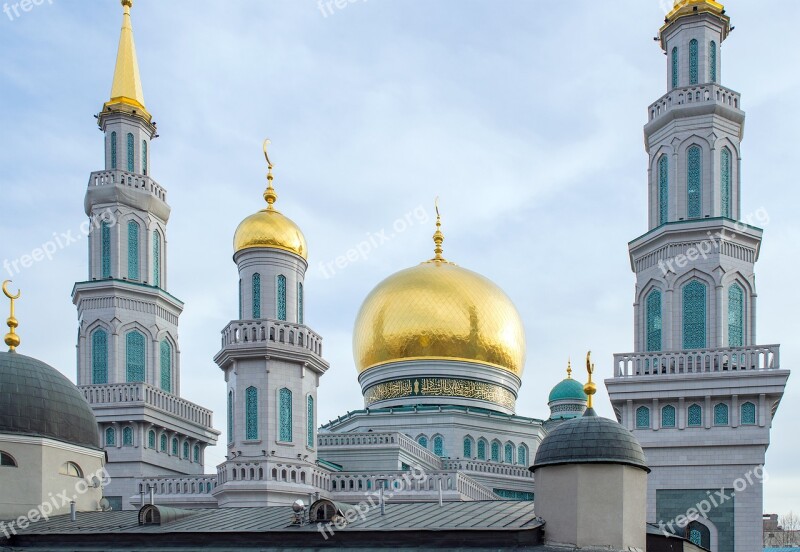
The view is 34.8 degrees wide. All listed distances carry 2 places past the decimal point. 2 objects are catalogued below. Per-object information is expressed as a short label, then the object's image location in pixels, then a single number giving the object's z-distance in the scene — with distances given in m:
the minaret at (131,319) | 41.75
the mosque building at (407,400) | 24.92
